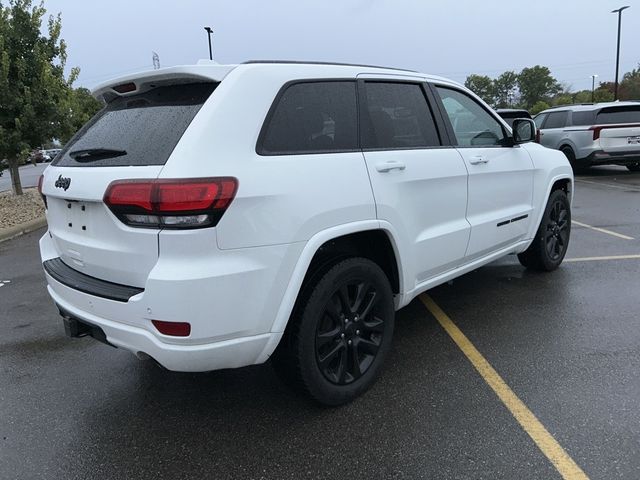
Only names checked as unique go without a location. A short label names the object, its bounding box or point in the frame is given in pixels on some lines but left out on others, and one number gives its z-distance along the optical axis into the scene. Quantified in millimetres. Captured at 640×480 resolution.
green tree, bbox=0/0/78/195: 9727
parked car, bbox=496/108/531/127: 10614
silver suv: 12836
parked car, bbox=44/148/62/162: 39088
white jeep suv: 2287
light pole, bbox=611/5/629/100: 33906
